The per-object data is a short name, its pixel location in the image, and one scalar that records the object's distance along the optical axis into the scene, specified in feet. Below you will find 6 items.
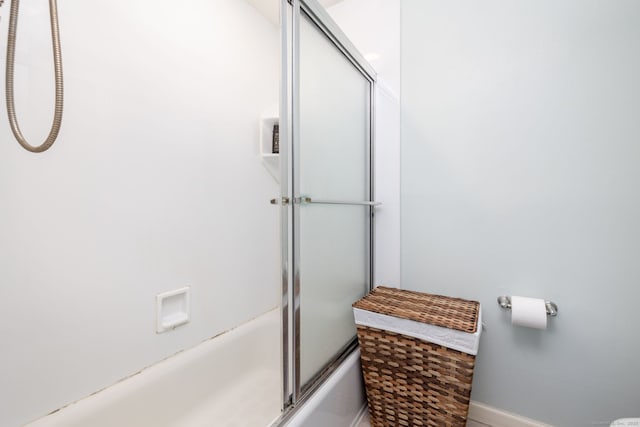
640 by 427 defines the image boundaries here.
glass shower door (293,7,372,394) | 3.49
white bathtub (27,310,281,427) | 3.76
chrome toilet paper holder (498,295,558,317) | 4.11
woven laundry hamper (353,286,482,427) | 3.67
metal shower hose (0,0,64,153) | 3.02
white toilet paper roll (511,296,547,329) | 3.91
